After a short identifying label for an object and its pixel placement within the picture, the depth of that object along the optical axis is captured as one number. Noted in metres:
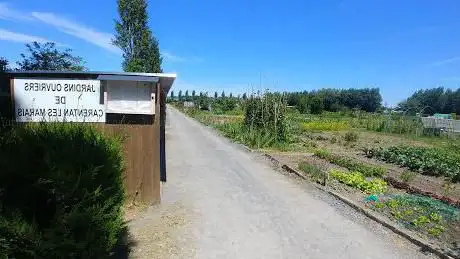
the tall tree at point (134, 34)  32.59
